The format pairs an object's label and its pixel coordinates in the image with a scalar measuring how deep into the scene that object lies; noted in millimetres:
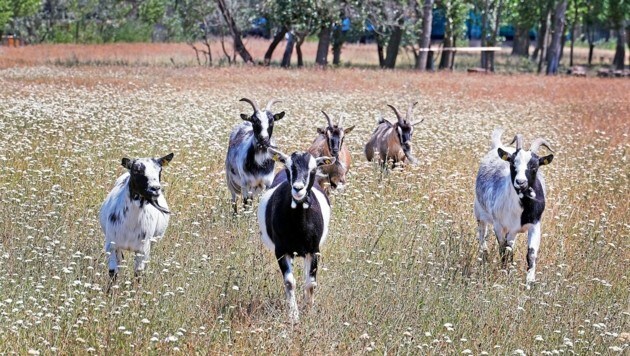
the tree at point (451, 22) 49688
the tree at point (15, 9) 58312
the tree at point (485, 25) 49875
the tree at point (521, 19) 60938
